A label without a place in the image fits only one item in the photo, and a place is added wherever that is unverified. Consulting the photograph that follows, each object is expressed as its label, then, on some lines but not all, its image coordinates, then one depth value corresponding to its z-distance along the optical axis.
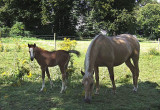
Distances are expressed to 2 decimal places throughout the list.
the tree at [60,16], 28.81
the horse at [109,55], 4.88
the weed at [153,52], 14.18
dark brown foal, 6.12
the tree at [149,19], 48.34
